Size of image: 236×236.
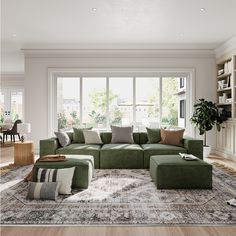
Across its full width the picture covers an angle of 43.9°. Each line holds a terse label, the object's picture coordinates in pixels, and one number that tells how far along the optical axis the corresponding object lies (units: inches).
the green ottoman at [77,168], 164.4
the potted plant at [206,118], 285.6
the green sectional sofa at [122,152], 223.9
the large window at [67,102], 321.7
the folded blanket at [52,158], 171.6
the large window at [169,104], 318.7
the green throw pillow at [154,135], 252.5
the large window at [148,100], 319.3
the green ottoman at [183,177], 165.6
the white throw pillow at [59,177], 152.5
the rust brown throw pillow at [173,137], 241.8
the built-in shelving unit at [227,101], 269.7
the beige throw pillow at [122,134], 252.1
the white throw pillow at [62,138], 236.4
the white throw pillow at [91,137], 250.4
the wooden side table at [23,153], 243.9
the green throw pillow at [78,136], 254.2
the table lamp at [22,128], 253.1
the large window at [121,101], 320.2
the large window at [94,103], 321.1
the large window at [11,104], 525.7
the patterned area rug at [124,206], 118.6
